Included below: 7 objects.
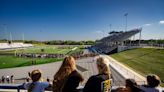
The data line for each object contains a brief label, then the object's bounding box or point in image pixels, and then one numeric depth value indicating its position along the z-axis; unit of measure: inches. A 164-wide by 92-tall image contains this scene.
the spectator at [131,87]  55.1
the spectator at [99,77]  54.4
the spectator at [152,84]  58.1
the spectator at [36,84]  61.9
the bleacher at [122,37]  1050.4
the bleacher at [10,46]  1618.1
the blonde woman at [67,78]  55.0
